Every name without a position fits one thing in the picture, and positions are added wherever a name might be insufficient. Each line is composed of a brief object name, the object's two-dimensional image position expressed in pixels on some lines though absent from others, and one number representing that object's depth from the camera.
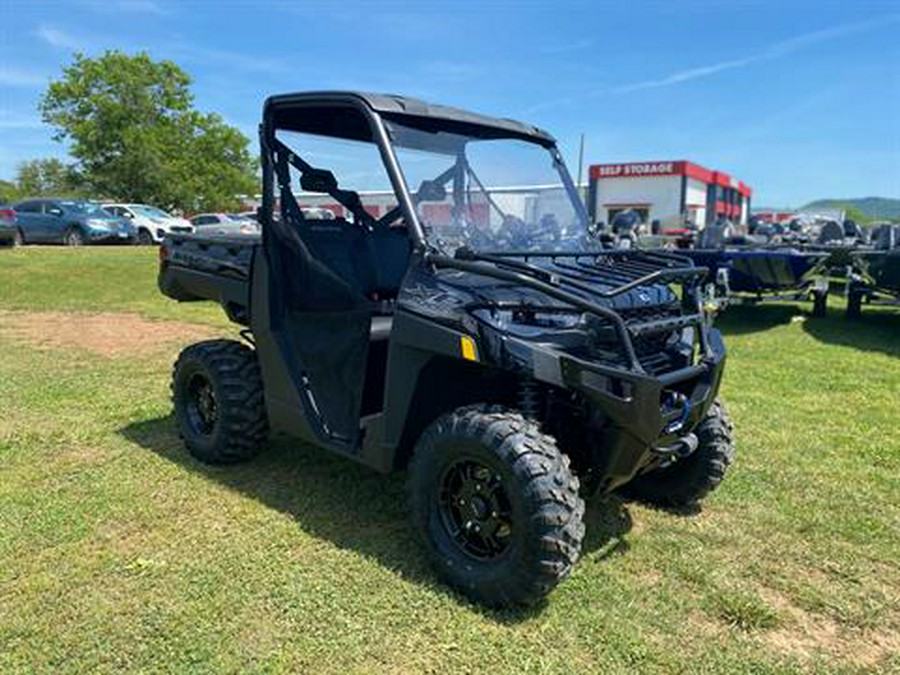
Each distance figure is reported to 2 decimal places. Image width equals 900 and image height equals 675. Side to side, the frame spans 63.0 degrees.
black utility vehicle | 2.95
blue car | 21.52
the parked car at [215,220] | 26.74
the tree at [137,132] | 42.09
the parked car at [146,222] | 24.78
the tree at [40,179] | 64.94
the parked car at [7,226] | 18.41
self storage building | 46.12
